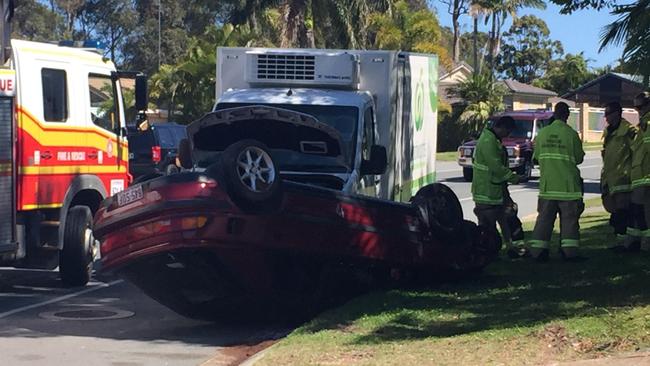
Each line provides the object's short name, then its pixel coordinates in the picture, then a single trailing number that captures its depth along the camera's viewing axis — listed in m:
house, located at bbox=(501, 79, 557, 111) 68.56
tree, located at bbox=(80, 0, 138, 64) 74.31
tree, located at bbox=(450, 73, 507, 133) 51.66
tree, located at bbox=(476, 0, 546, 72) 73.56
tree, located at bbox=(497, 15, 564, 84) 97.44
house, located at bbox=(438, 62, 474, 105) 55.24
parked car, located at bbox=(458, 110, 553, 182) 30.92
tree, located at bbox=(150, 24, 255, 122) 42.31
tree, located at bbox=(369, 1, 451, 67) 46.66
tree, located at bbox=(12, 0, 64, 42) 69.50
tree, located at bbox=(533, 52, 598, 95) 84.38
